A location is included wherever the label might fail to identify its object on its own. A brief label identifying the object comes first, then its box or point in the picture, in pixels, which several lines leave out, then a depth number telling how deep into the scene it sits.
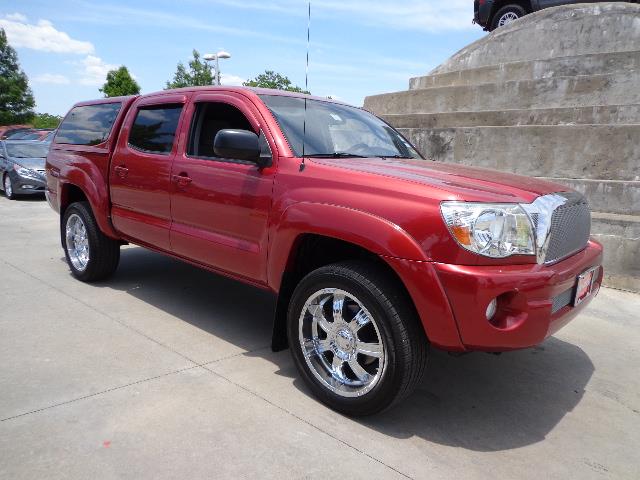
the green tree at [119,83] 43.75
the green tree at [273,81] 48.96
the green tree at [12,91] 44.53
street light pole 18.14
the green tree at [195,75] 43.78
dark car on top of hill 11.54
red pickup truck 2.48
